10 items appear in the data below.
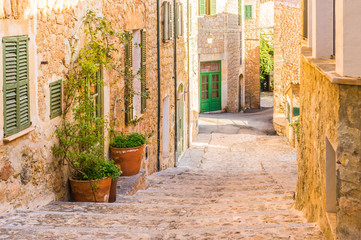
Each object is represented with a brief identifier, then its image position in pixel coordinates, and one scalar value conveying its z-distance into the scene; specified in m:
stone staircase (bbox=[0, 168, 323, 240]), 4.45
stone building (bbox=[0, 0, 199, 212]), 4.69
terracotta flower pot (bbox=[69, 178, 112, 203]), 6.13
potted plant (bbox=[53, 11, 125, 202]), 6.07
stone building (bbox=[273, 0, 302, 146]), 18.42
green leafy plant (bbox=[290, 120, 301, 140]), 15.56
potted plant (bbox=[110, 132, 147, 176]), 7.98
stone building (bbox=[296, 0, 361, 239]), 3.61
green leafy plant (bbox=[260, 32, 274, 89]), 30.97
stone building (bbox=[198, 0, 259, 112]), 24.81
